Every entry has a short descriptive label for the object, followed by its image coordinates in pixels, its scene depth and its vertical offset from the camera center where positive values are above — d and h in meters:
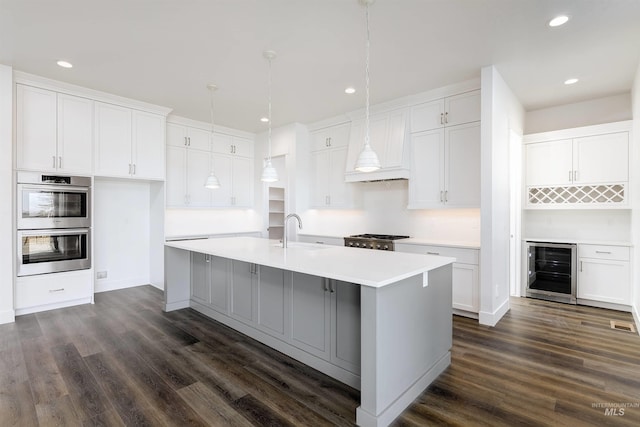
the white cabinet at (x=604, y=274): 3.79 -0.79
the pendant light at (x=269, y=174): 3.32 +0.40
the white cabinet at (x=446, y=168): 3.75 +0.56
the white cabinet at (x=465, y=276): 3.55 -0.76
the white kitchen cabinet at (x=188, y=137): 5.20 +1.30
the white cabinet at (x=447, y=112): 3.74 +1.27
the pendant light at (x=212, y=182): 3.84 +0.37
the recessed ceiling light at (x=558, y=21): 2.47 +1.55
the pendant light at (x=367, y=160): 2.48 +0.41
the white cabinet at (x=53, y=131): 3.64 +1.00
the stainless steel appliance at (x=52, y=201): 3.64 +0.13
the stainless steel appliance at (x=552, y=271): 4.14 -0.82
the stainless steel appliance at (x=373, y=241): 4.14 -0.41
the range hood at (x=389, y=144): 4.27 +0.97
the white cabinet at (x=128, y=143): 4.23 +1.00
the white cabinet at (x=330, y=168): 5.22 +0.78
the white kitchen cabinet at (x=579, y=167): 3.96 +0.61
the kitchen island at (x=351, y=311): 1.82 -0.77
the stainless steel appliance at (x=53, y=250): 3.66 -0.48
